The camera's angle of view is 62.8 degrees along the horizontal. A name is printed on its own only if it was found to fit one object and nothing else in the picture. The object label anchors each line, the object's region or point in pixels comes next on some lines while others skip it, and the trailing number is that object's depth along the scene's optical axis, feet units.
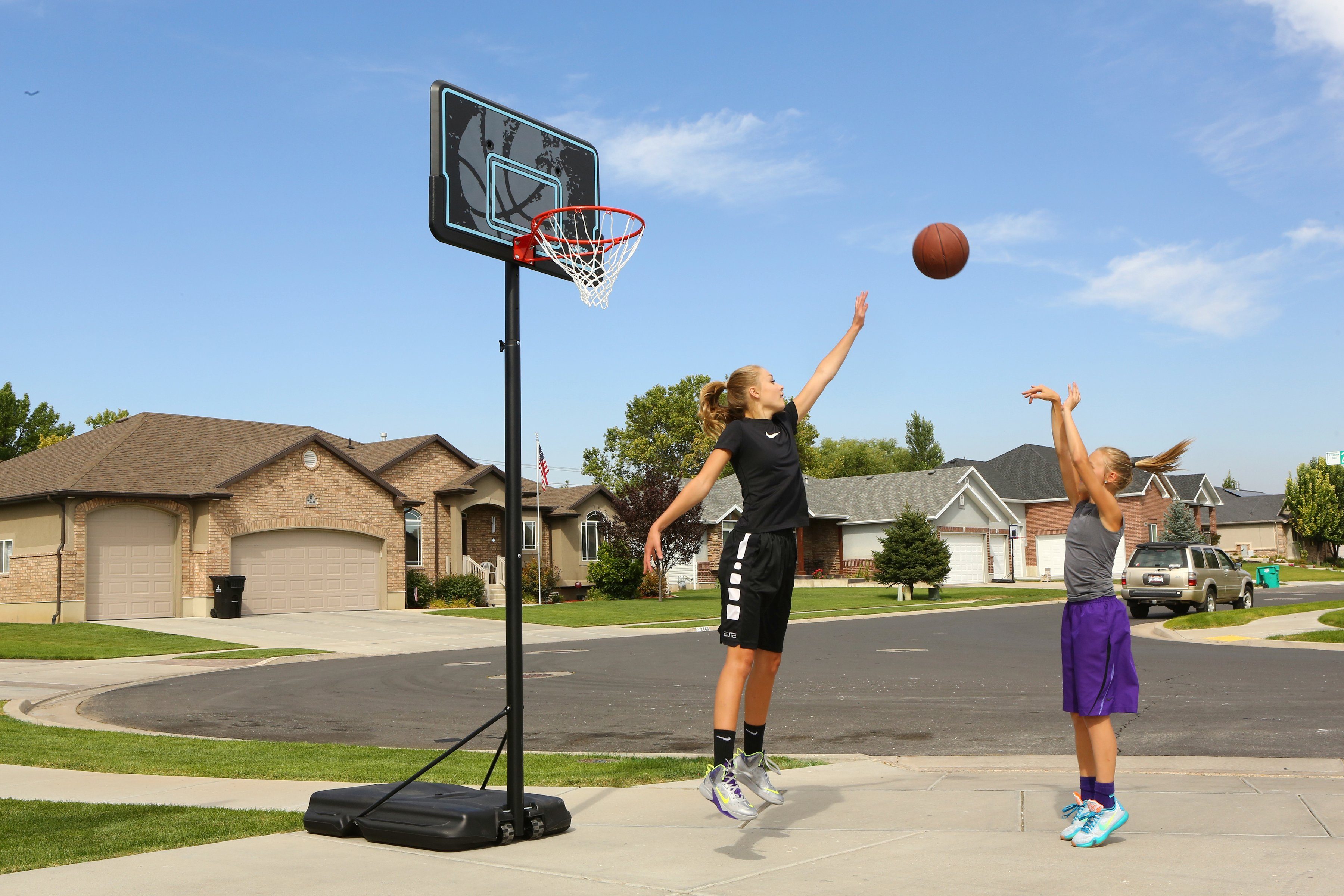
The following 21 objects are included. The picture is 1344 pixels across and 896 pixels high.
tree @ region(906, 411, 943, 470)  355.56
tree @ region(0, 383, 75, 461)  214.28
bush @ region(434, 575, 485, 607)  126.93
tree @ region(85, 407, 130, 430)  217.15
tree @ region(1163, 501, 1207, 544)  192.24
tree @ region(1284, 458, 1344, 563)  264.31
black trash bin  102.83
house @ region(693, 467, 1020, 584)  175.94
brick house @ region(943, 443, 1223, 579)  194.49
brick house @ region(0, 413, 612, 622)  100.37
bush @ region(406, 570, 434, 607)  124.88
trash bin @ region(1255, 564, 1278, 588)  150.51
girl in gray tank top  16.97
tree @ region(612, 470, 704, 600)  139.33
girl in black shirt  17.42
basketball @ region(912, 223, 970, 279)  25.70
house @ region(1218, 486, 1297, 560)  279.69
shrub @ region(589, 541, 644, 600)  141.90
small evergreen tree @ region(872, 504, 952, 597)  130.31
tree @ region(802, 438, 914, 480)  333.42
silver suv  87.66
